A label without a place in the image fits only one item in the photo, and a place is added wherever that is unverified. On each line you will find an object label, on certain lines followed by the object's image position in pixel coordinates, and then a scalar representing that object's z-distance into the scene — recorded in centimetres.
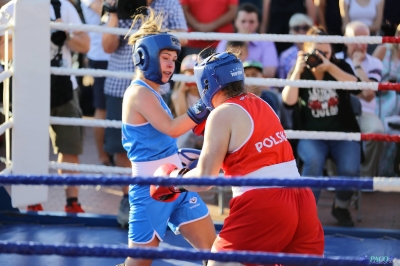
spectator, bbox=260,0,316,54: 1317
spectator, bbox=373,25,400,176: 1119
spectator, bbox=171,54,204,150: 1065
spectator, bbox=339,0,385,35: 1265
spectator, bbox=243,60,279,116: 1029
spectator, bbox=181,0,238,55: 1275
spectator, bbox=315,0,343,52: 1310
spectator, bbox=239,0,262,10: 1374
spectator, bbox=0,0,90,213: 943
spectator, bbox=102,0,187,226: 950
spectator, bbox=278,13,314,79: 1209
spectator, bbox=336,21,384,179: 1064
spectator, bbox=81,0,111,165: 1176
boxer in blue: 659
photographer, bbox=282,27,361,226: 941
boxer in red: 535
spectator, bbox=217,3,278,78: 1209
